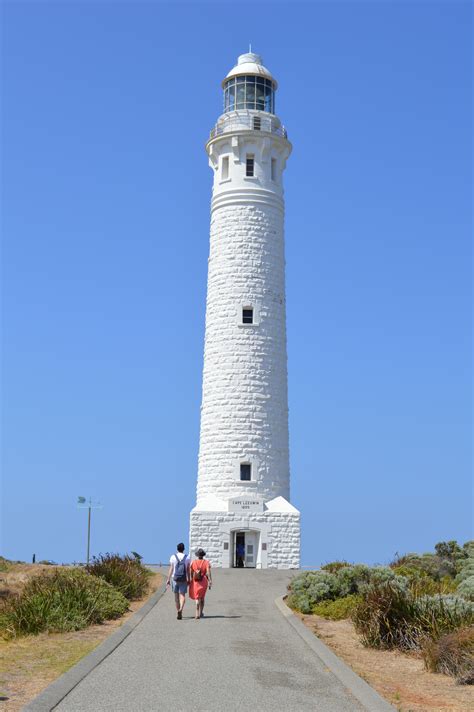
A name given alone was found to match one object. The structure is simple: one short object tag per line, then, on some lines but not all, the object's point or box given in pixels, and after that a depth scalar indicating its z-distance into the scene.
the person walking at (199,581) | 18.77
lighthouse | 34.19
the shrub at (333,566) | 24.95
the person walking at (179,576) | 18.51
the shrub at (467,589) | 17.97
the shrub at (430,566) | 24.56
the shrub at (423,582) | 19.83
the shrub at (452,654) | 12.57
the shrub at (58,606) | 15.85
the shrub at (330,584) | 20.52
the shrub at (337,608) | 19.02
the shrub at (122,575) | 22.09
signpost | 34.00
